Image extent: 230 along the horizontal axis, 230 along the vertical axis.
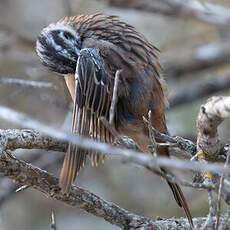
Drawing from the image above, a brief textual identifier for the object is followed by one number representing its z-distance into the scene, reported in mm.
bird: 6754
